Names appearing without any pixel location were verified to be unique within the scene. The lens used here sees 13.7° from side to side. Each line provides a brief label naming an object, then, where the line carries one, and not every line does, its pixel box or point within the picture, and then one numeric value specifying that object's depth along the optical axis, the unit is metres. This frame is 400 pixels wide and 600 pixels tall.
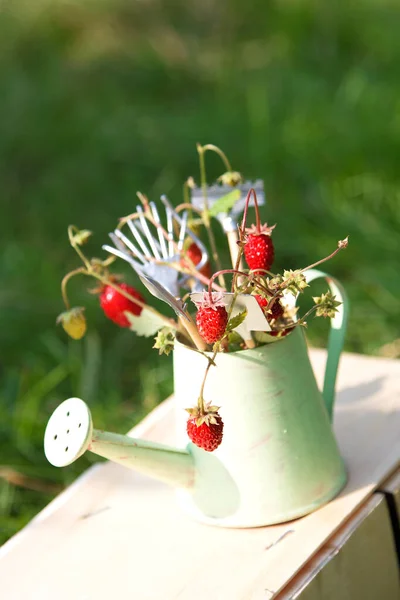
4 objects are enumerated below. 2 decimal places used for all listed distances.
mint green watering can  0.68
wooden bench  0.67
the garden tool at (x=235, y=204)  0.71
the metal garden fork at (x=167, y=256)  0.71
